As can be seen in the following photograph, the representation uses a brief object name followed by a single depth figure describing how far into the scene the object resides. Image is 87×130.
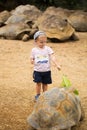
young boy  5.87
